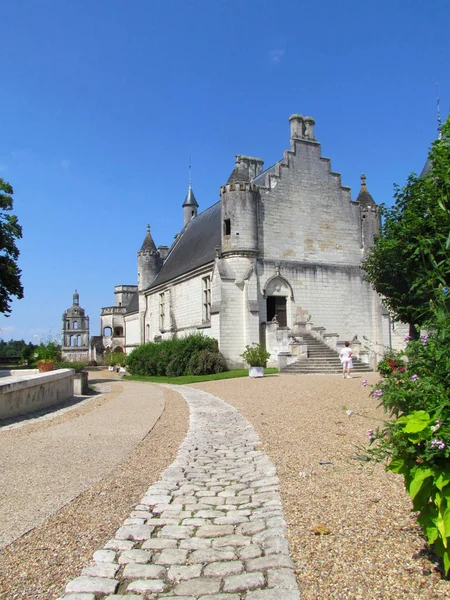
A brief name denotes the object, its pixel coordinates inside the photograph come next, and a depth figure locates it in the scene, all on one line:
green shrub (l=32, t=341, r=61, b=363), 17.70
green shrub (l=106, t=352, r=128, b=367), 33.69
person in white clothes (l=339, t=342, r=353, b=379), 17.53
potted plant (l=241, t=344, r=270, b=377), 19.47
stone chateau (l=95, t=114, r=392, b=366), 24.08
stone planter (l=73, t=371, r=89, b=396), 16.12
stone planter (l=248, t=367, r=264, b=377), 19.44
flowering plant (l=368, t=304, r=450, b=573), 2.70
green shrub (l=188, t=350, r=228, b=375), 22.62
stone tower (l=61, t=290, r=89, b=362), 51.34
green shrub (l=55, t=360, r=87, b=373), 18.04
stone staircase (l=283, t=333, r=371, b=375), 21.03
